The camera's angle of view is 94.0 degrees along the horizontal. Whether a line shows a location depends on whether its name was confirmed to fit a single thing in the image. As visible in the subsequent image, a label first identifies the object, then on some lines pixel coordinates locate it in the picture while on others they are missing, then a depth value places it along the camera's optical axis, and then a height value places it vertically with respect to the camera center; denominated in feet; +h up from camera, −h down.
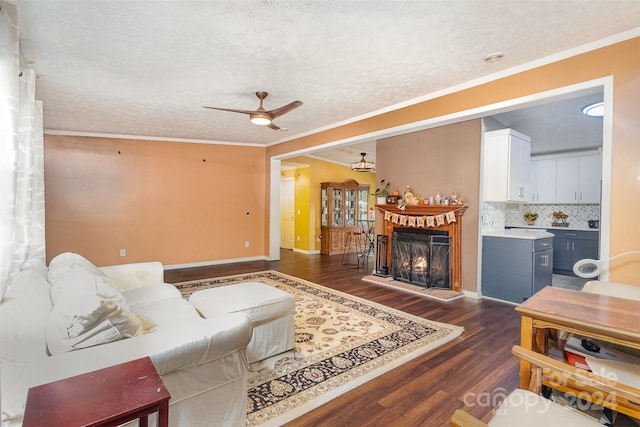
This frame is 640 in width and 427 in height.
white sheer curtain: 5.16 +1.05
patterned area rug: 6.35 -4.06
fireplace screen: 14.69 -2.52
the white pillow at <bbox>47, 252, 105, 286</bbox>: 6.53 -1.44
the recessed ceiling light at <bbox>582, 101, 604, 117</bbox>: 12.54 +4.43
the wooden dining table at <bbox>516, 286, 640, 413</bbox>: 4.47 -1.75
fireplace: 14.21 -0.87
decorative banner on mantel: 14.32 -0.53
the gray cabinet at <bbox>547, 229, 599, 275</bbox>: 19.35 -2.52
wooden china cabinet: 26.18 -0.43
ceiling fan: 10.87 +3.50
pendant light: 22.30 +3.18
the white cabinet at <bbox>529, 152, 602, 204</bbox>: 19.66 +2.15
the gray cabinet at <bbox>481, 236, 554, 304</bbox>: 12.60 -2.52
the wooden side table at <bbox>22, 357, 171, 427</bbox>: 2.56 -1.81
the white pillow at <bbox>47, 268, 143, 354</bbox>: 4.36 -1.75
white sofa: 3.75 -2.07
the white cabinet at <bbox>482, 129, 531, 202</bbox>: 13.56 +2.03
